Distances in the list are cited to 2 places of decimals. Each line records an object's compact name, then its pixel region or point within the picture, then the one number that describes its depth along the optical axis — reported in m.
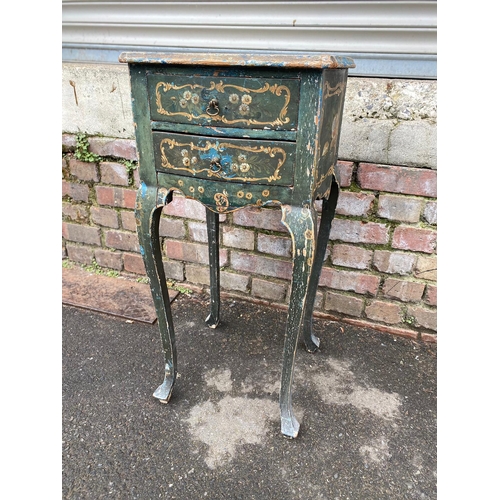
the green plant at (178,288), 1.97
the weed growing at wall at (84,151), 1.85
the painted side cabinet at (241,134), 0.91
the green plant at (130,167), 1.81
